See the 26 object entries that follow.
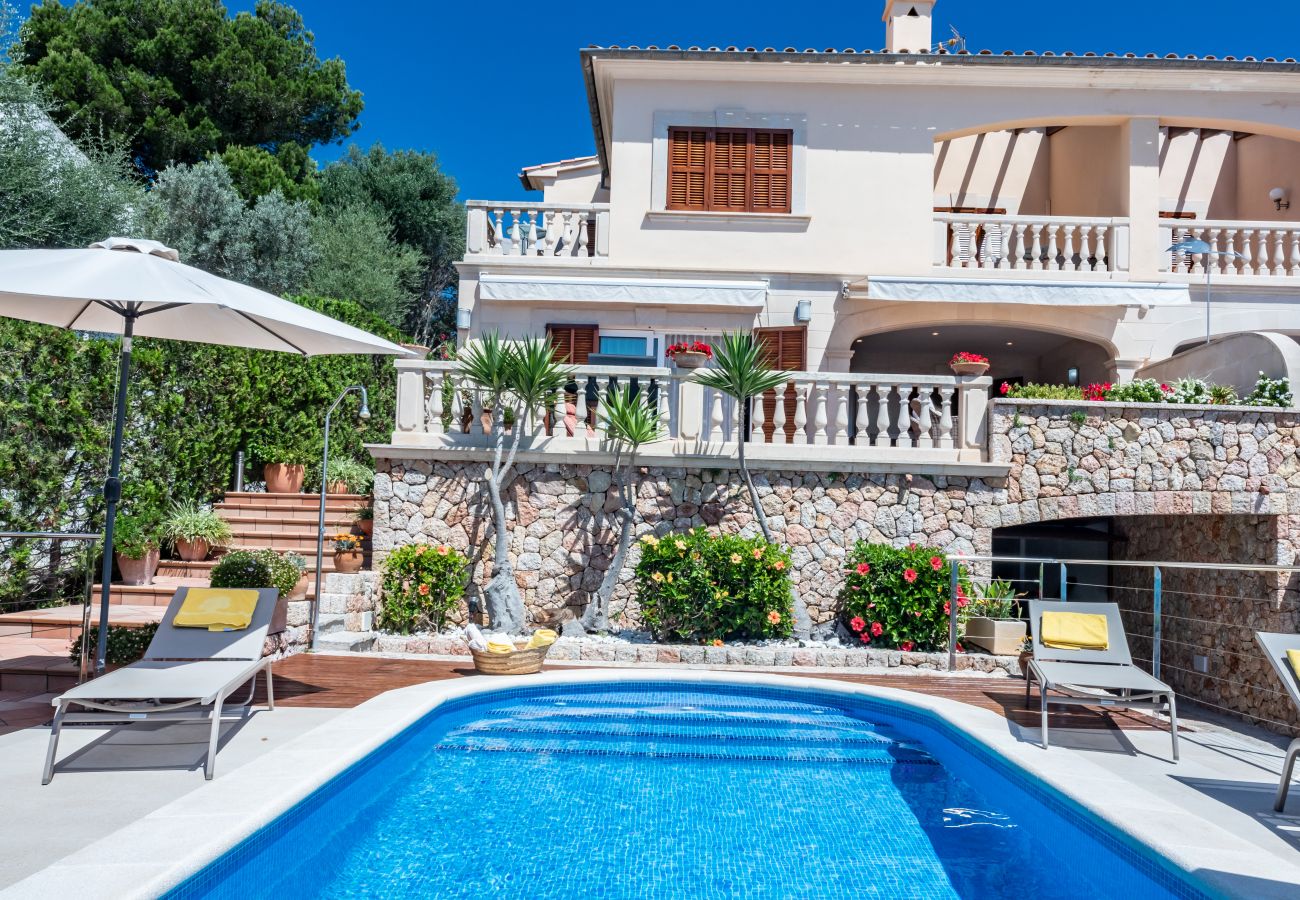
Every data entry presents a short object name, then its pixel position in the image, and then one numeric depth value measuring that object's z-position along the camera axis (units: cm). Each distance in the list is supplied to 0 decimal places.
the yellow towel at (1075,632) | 758
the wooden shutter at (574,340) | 1580
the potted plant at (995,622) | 1041
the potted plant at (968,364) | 1217
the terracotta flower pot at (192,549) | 1167
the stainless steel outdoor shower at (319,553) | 975
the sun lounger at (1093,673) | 668
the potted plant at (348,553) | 1166
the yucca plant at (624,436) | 1126
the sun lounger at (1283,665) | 524
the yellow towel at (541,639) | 873
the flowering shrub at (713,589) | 1048
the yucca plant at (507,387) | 1108
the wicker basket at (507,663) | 853
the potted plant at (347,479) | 1490
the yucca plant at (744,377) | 1109
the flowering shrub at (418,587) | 1104
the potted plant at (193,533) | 1167
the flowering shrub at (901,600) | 1052
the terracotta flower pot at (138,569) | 1071
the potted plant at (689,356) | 1194
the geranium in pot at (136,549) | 1059
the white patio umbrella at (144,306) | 578
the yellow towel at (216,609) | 680
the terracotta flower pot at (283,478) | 1421
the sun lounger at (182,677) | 539
